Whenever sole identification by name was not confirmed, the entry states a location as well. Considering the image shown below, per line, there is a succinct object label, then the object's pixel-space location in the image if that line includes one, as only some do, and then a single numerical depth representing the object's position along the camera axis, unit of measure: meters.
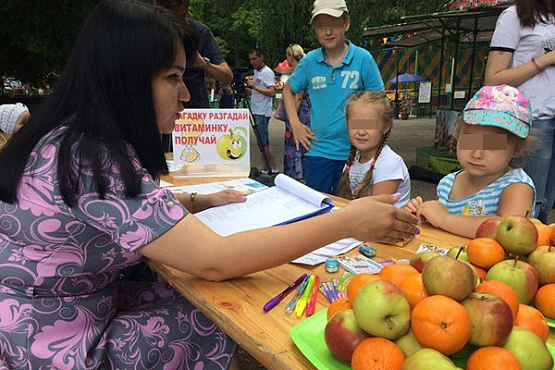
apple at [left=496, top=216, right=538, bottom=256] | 1.05
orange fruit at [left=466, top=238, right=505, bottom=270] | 1.03
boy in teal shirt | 3.01
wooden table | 0.89
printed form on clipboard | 1.46
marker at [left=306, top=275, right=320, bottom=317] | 1.03
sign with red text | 2.65
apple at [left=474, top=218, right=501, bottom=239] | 1.15
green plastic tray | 0.79
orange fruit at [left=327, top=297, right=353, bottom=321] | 0.87
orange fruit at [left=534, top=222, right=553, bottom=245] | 1.17
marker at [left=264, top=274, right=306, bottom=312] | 1.06
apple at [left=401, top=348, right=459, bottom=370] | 0.65
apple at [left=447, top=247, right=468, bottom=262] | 1.11
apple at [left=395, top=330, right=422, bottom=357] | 0.74
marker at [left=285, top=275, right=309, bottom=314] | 1.05
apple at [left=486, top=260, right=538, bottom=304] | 0.93
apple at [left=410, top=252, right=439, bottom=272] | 1.01
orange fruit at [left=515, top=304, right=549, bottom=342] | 0.82
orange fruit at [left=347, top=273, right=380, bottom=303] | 0.90
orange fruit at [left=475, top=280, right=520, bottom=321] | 0.81
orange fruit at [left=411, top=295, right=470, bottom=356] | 0.70
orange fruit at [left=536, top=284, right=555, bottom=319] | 0.94
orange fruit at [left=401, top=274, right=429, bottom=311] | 0.81
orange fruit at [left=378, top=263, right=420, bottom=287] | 0.92
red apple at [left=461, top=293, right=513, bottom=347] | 0.71
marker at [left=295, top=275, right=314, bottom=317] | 1.04
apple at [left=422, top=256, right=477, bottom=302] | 0.77
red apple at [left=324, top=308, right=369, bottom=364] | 0.76
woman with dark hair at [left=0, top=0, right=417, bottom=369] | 1.10
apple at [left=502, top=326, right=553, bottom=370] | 0.71
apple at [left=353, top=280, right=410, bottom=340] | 0.73
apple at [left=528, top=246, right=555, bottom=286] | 0.98
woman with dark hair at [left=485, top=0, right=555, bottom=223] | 2.36
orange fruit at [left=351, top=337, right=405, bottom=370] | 0.69
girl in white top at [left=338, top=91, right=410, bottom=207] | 2.38
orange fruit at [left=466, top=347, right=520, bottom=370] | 0.67
